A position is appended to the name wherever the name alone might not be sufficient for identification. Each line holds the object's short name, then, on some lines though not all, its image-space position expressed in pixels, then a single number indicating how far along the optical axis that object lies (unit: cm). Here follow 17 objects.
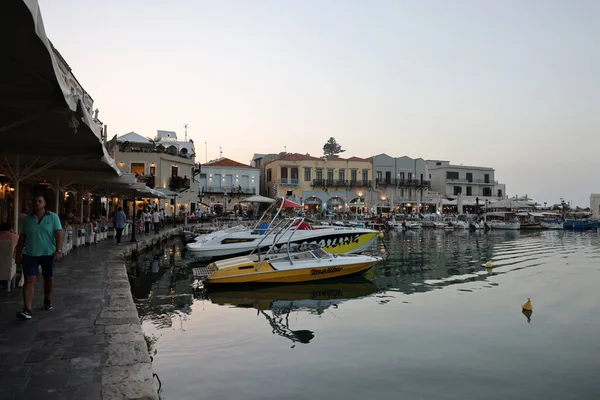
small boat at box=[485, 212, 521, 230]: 5706
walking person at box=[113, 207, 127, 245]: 2080
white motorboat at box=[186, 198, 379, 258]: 2005
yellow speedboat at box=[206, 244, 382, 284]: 1423
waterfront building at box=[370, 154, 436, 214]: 6456
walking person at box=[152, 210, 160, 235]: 3011
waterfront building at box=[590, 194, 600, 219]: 8175
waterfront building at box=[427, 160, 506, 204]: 7406
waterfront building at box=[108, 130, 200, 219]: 4319
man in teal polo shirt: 695
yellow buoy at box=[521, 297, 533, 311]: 1211
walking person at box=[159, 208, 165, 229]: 3364
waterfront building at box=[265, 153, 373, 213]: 6000
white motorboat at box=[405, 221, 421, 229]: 5206
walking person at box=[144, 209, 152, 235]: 3003
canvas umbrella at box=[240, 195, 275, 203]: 3841
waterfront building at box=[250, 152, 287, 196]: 6500
